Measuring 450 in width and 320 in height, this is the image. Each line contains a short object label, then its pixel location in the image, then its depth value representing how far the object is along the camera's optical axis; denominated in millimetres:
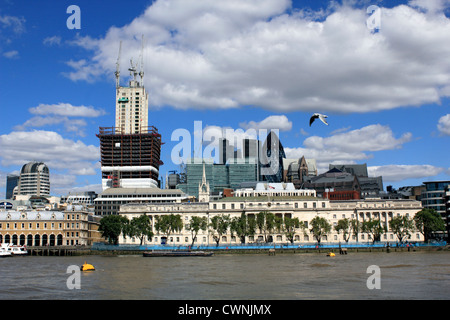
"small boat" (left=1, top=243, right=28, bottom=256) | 153375
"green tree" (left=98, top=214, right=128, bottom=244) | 164875
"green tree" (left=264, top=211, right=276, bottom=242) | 160000
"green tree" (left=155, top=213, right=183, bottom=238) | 165125
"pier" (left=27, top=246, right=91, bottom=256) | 161250
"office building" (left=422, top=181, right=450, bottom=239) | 193000
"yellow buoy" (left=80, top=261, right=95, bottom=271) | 84906
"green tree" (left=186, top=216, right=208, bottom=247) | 165125
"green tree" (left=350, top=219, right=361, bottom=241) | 164500
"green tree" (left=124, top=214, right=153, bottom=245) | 162750
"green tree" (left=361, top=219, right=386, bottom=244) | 162000
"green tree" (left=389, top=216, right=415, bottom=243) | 160500
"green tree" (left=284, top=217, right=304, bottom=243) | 161038
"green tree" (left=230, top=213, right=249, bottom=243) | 162500
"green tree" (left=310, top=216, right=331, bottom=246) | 162875
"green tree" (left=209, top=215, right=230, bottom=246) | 163250
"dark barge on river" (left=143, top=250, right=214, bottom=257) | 137125
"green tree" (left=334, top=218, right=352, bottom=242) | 163750
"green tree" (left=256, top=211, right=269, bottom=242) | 162625
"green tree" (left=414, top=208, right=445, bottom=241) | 154375
